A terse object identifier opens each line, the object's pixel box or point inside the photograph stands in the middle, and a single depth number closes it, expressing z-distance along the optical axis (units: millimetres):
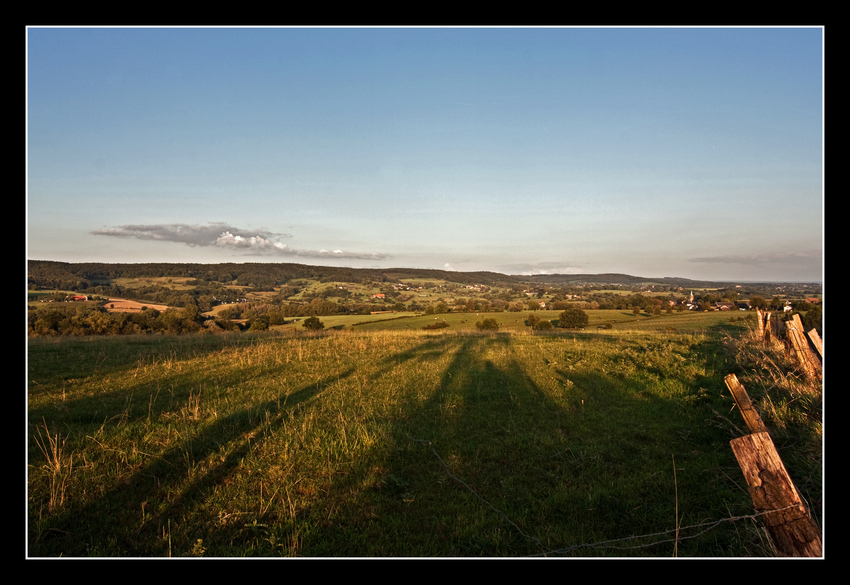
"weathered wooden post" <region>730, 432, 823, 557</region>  3289
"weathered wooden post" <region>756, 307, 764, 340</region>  14315
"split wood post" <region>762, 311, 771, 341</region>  13755
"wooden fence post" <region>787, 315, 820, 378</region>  8662
